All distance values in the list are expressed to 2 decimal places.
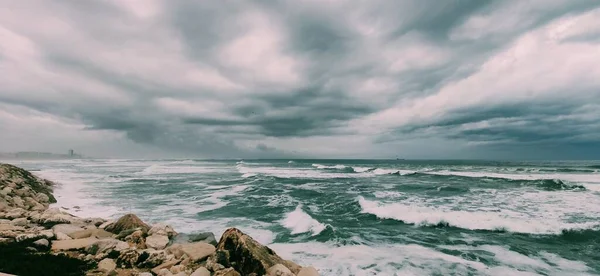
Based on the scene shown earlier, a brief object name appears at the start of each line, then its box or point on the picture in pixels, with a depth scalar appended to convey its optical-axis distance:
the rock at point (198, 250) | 8.29
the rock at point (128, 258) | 7.93
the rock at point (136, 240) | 9.49
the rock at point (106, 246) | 8.58
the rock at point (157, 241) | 9.45
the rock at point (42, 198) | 20.20
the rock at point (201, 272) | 7.08
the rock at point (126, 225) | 10.92
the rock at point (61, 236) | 9.55
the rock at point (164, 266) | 7.59
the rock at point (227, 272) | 7.08
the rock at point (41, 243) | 8.66
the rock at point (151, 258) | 8.00
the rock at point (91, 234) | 10.07
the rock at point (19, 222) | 11.30
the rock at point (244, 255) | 7.73
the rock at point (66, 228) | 10.32
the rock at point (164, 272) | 7.19
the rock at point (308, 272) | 7.78
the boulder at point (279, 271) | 7.42
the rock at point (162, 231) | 10.60
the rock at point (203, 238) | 10.14
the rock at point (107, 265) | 7.63
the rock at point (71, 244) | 8.79
